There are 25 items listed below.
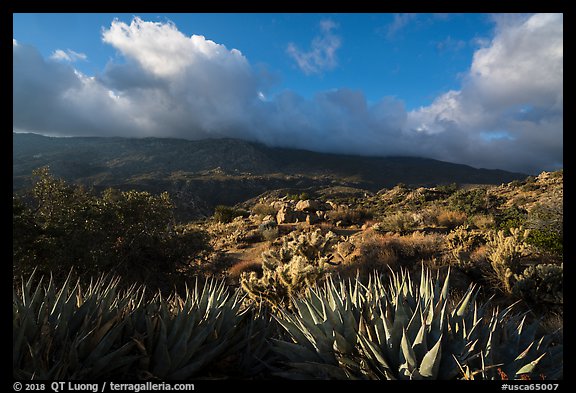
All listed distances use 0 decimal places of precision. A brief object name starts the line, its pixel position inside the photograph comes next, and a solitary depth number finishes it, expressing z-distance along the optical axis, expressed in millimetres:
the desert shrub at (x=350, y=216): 18814
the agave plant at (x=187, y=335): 2645
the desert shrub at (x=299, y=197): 38716
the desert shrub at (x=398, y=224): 13719
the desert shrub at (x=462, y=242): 9069
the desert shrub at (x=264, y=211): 25542
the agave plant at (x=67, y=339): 2396
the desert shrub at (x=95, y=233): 7848
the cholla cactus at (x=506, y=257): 6906
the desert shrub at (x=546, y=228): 8805
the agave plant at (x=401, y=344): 2463
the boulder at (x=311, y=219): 18825
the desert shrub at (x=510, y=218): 11826
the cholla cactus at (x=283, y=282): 6270
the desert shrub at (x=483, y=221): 13186
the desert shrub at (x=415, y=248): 9312
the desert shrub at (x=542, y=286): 6258
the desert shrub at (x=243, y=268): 10086
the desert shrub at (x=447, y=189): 31486
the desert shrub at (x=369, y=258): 8672
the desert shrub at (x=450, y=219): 14883
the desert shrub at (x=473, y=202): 17825
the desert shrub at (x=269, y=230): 15750
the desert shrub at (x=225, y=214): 25441
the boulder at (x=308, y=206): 23142
